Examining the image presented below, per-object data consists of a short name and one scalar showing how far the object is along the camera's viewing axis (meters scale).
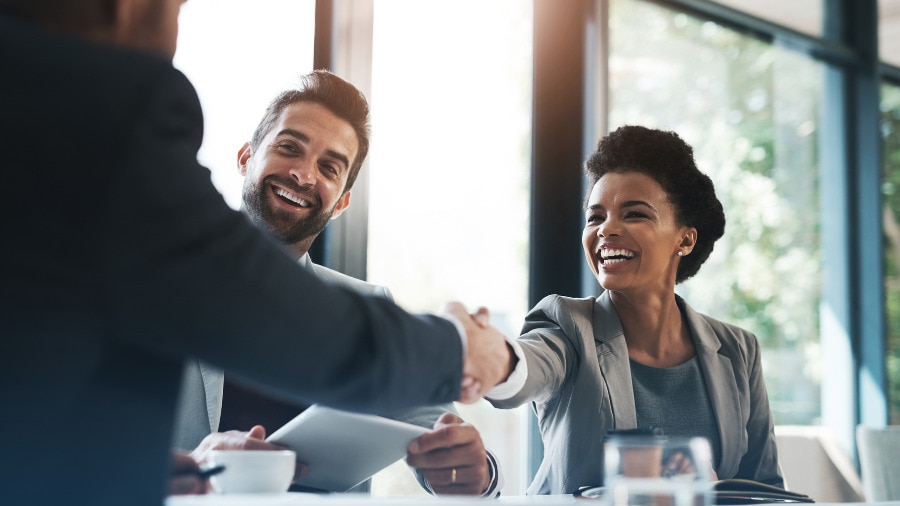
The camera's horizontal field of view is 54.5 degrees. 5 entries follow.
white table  1.09
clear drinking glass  1.00
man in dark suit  0.72
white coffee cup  1.25
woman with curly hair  2.20
